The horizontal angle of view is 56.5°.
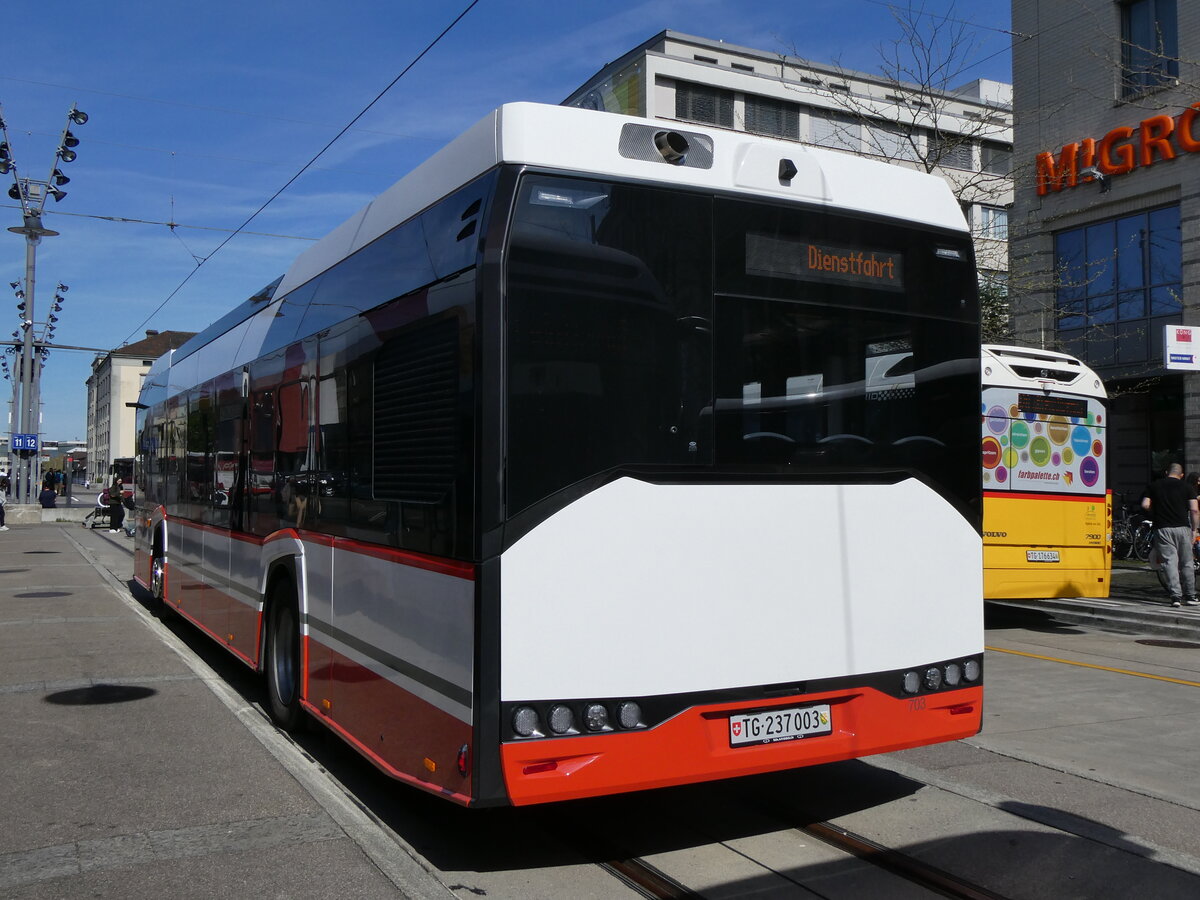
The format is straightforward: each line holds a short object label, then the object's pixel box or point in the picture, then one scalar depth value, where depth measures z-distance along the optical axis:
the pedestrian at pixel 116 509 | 38.47
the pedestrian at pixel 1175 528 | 13.43
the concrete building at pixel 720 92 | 46.66
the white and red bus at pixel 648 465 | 4.21
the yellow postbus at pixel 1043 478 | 12.24
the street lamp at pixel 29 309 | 30.25
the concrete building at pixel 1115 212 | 20.48
